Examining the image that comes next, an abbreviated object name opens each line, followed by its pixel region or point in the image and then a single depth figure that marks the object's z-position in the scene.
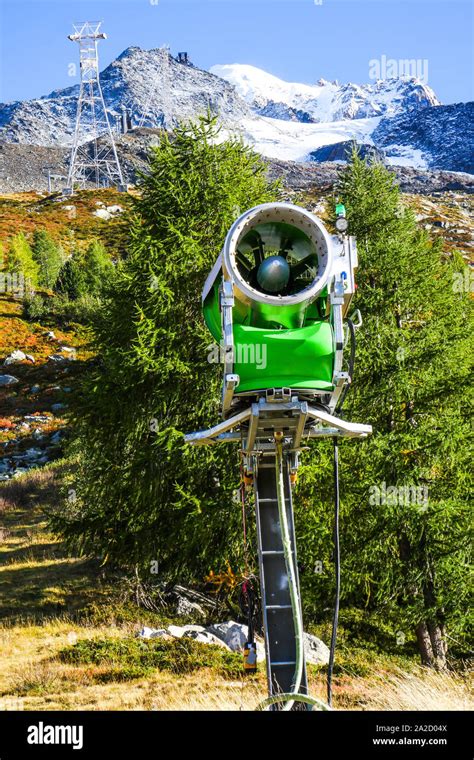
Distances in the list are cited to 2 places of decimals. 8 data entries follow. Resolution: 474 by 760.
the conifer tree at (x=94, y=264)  58.16
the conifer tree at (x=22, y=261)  62.25
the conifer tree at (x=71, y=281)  58.97
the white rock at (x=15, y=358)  44.16
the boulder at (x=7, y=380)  41.34
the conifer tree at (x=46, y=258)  67.25
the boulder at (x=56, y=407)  37.09
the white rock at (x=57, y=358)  44.21
